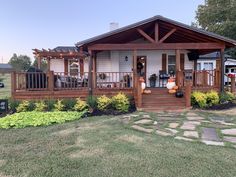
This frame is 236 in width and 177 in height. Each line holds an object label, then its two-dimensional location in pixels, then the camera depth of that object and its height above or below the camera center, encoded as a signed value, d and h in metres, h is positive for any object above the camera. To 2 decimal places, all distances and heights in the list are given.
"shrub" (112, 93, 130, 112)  6.50 -0.68
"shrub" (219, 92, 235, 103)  7.14 -0.52
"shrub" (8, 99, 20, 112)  6.58 -0.74
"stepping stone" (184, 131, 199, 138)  3.88 -1.14
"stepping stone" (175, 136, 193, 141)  3.71 -1.16
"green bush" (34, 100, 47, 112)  6.45 -0.77
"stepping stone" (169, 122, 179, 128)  4.55 -1.08
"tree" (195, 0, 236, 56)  21.23 +8.84
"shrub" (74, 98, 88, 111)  6.47 -0.78
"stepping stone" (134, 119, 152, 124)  4.95 -1.05
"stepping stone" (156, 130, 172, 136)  4.02 -1.14
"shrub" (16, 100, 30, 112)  6.43 -0.79
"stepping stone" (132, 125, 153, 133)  4.25 -1.12
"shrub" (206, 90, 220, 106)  6.90 -0.54
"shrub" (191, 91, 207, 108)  6.69 -0.57
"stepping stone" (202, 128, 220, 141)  3.77 -1.15
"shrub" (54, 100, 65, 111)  6.47 -0.77
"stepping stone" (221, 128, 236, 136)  4.04 -1.13
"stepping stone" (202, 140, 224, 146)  3.47 -1.19
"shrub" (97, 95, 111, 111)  6.53 -0.68
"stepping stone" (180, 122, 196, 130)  4.38 -1.08
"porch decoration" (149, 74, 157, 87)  9.82 +0.33
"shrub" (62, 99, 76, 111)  6.61 -0.72
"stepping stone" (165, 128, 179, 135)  4.13 -1.12
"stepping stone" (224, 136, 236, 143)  3.64 -1.17
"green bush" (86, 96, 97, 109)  6.61 -0.66
